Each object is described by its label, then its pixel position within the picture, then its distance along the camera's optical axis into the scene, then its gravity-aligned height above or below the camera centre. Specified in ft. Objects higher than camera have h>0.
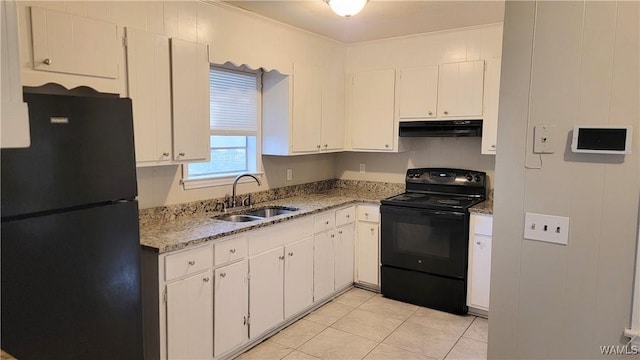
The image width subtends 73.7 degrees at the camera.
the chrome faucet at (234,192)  11.80 -1.28
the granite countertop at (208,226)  8.31 -1.82
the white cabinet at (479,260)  11.87 -3.15
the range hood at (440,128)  12.78 +0.62
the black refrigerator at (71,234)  5.46 -1.28
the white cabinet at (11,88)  2.10 +0.28
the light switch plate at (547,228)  5.74 -1.08
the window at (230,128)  11.58 +0.50
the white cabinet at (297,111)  12.75 +1.11
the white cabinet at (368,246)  13.80 -3.24
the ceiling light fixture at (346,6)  8.82 +2.95
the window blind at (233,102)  11.72 +1.25
